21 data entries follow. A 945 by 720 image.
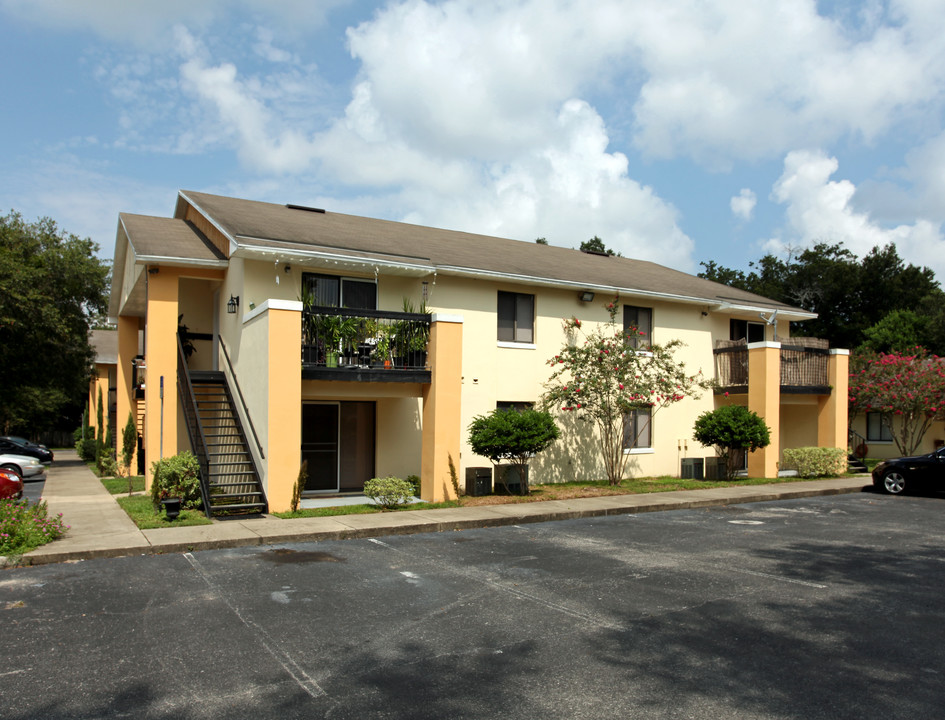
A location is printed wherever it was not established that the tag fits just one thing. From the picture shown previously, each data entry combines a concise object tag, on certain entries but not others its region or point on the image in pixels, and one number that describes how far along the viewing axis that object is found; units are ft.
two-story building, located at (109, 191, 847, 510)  47.34
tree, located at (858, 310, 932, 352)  135.95
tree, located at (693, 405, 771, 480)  63.26
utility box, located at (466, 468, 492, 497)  53.21
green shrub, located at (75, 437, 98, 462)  103.45
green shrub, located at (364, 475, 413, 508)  46.03
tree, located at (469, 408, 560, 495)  51.03
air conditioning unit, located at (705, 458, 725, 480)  67.21
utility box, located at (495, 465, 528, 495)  54.95
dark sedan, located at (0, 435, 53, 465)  97.17
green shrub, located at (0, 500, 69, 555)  32.55
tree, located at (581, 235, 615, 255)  173.41
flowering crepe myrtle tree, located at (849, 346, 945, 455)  76.48
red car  42.29
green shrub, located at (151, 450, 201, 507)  43.14
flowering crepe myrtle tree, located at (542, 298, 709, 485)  58.59
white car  78.23
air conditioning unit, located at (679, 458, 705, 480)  67.05
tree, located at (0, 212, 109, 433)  84.74
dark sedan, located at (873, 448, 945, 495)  57.36
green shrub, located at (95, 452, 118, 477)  73.74
